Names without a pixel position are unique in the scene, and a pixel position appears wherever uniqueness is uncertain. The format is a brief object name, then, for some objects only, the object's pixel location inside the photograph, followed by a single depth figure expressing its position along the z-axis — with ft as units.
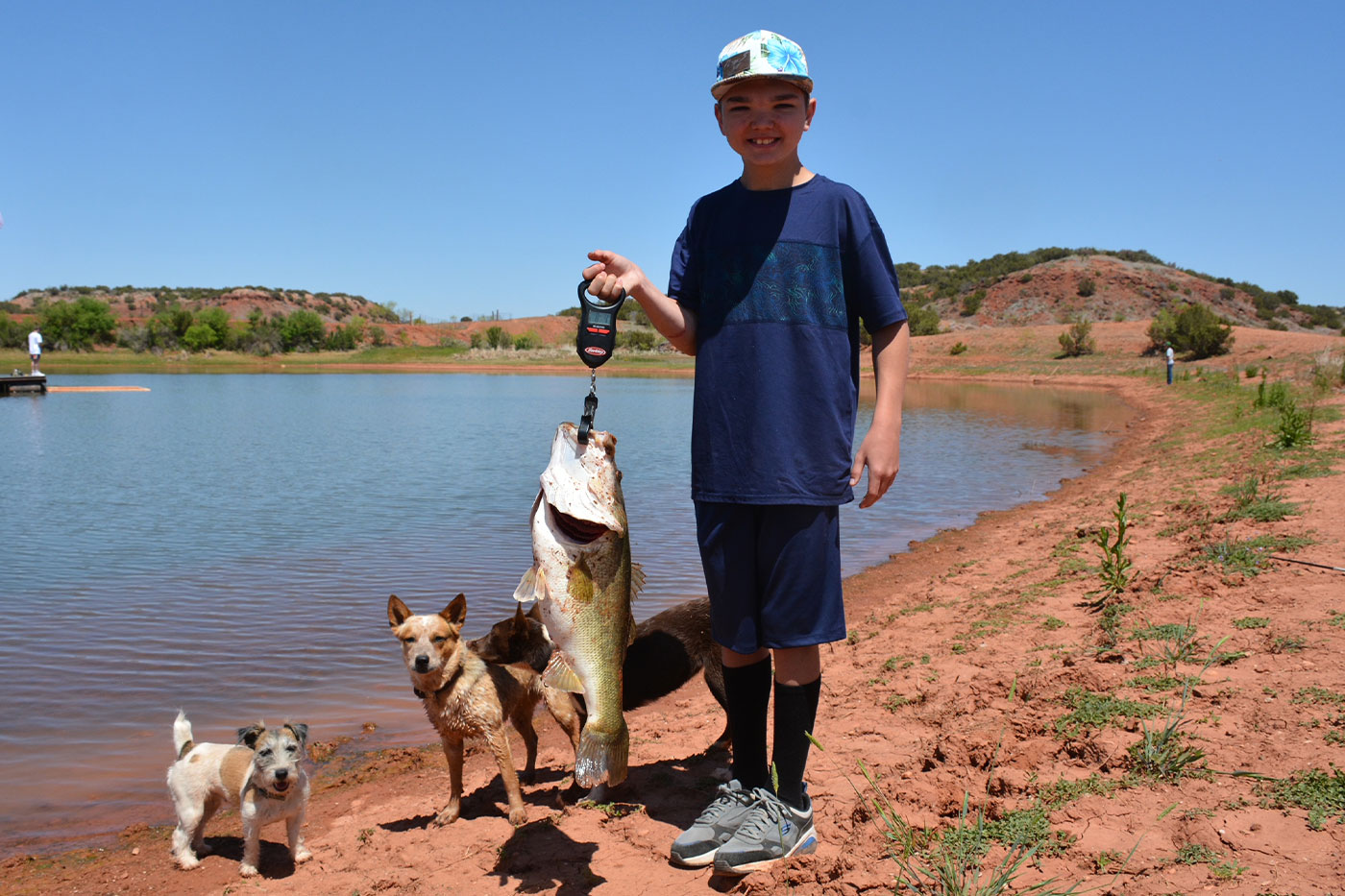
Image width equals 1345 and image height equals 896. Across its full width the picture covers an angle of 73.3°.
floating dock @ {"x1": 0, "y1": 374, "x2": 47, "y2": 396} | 123.24
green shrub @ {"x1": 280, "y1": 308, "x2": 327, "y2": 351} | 313.73
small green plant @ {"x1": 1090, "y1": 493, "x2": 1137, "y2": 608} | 20.92
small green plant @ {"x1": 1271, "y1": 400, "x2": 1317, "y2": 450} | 41.86
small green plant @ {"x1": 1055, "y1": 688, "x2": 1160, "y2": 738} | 13.34
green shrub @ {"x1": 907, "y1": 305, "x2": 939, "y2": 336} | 265.34
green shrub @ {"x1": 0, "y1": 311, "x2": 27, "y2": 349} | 284.61
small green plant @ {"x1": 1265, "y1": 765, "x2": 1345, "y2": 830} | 9.80
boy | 10.21
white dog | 14.25
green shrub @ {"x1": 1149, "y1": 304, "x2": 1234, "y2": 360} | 168.59
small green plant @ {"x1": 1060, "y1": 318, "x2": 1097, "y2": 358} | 200.95
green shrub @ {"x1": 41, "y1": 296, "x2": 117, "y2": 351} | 287.89
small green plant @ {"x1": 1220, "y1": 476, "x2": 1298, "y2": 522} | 25.98
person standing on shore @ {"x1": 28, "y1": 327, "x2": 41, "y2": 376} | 135.64
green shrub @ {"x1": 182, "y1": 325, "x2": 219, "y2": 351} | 292.40
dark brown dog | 17.29
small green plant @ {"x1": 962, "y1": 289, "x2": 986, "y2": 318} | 311.47
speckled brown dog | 14.82
